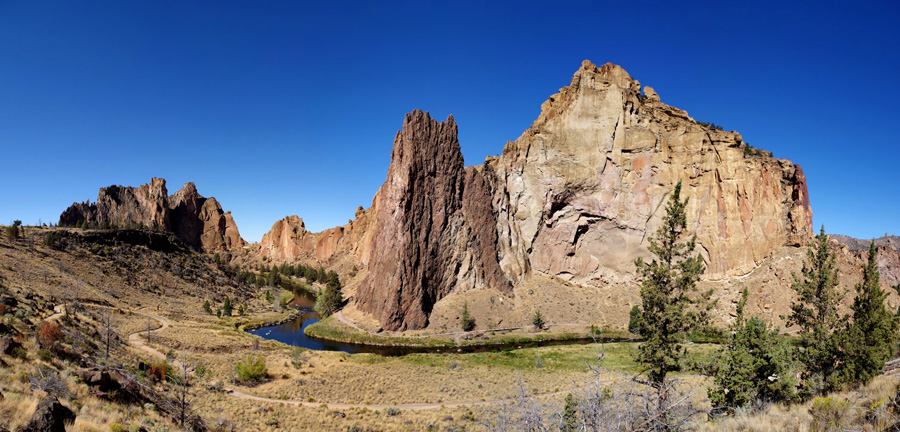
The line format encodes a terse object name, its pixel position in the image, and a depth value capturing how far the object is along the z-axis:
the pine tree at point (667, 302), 17.66
